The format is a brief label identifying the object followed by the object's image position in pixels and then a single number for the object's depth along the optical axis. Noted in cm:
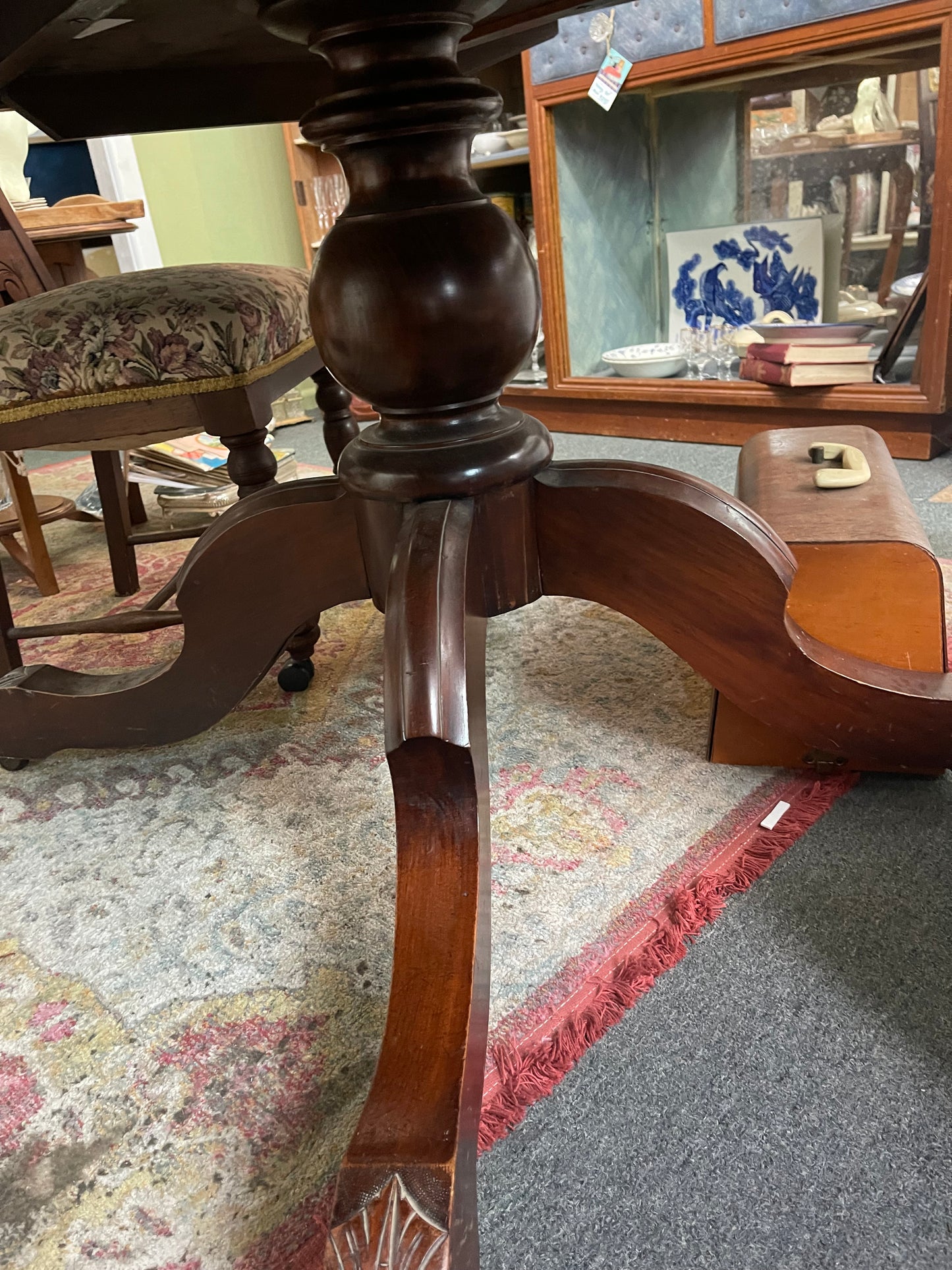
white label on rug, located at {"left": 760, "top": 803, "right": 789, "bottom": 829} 78
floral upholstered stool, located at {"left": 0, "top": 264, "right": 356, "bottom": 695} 85
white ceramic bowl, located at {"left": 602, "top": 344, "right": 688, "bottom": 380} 208
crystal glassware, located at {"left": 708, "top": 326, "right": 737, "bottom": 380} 208
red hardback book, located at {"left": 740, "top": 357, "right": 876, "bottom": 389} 173
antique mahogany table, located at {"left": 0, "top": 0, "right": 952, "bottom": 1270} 50
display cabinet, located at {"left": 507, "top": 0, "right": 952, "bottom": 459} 162
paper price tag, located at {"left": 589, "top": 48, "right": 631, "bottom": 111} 186
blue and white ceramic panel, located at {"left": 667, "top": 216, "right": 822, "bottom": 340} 195
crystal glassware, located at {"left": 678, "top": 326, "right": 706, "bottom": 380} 213
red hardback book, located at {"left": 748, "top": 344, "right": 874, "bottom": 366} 174
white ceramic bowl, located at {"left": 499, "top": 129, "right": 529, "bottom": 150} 214
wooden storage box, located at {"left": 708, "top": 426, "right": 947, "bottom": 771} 79
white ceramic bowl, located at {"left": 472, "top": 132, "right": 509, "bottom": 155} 217
